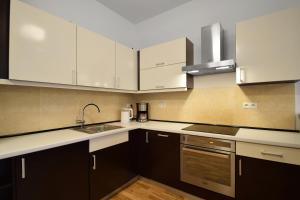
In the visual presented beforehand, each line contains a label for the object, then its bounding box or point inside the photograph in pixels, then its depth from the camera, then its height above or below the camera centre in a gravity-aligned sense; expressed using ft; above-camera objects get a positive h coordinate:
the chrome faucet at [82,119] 6.50 -0.83
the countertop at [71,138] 3.62 -1.15
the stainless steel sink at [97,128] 6.13 -1.22
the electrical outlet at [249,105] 5.92 -0.16
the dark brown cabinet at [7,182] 3.43 -1.95
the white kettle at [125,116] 7.92 -0.82
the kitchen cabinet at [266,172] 3.99 -2.07
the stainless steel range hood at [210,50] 5.96 +2.16
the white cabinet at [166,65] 6.72 +1.79
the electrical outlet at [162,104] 8.39 -0.18
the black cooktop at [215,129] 5.37 -1.13
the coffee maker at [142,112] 8.43 -0.65
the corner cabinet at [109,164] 5.13 -2.46
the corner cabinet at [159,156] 5.98 -2.39
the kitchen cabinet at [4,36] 3.86 +1.70
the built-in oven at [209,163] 4.86 -2.21
